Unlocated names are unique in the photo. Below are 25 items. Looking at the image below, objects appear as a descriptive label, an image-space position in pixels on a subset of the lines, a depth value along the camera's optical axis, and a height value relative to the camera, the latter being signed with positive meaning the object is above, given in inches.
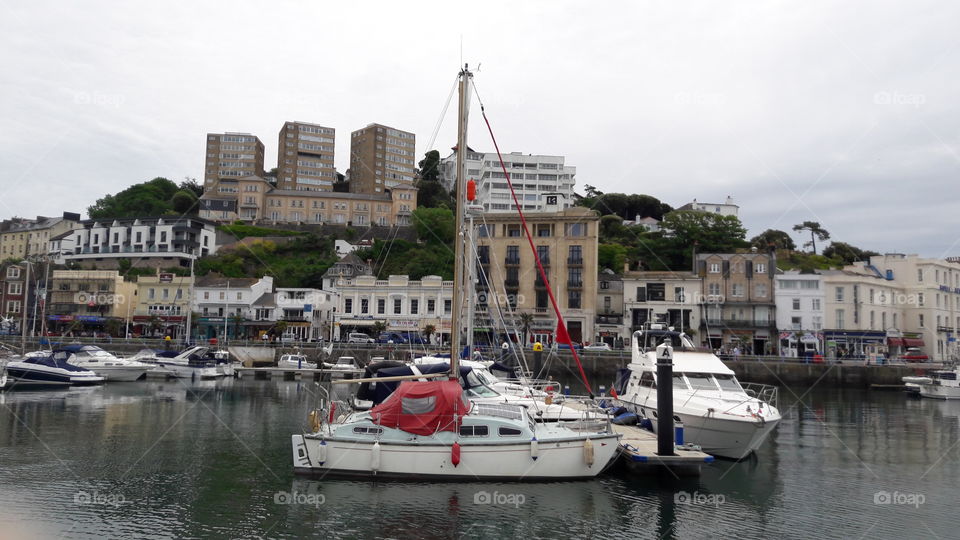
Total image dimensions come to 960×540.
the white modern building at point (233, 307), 2950.3 +58.6
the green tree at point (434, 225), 3959.6 +583.9
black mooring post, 792.9 -84.6
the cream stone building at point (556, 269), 2785.4 +238.0
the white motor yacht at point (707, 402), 877.2 -102.3
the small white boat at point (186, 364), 2036.2 -136.9
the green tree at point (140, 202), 4667.8 +831.3
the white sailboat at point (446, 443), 751.7 -133.5
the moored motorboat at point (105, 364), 1909.4 -131.3
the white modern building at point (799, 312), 2596.0 +73.0
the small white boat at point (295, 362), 2228.1 -134.6
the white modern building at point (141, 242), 3878.0 +456.3
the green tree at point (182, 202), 4645.4 +811.1
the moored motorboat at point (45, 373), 1706.4 -142.8
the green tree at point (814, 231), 4281.5 +636.6
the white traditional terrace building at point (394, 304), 2731.3 +77.0
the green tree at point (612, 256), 3385.8 +367.8
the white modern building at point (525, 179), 4825.3 +1081.2
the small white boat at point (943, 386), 1871.3 -148.9
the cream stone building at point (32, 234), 4569.4 +567.7
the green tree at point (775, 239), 4069.9 +566.3
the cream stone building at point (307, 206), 4749.0 +829.8
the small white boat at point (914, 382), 1946.4 -146.1
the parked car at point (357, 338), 2544.3 -58.7
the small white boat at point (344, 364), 2122.5 -137.8
